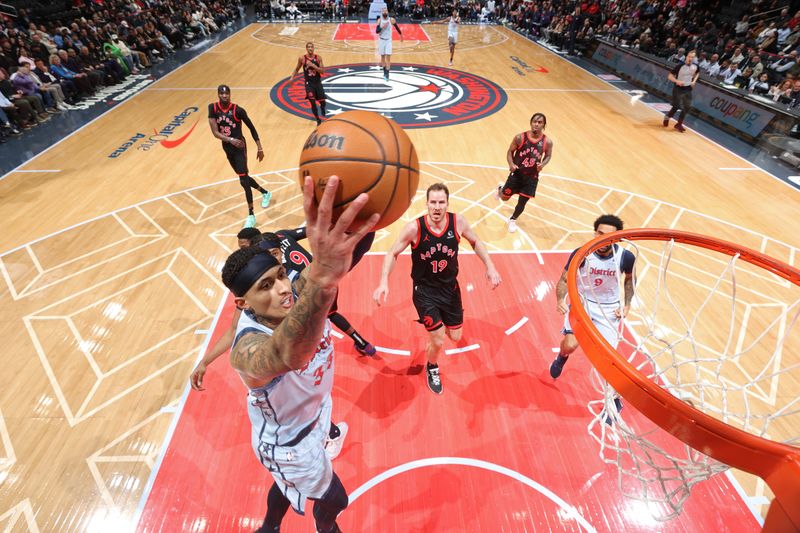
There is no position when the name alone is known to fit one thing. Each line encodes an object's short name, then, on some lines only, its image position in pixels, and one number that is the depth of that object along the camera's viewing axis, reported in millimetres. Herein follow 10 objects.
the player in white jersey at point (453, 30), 13664
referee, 9422
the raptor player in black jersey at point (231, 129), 5609
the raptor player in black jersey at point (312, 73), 8406
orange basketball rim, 1497
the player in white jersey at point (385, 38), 11988
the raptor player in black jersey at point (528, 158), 5536
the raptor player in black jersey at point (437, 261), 3488
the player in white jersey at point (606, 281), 3436
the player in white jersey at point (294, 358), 1319
